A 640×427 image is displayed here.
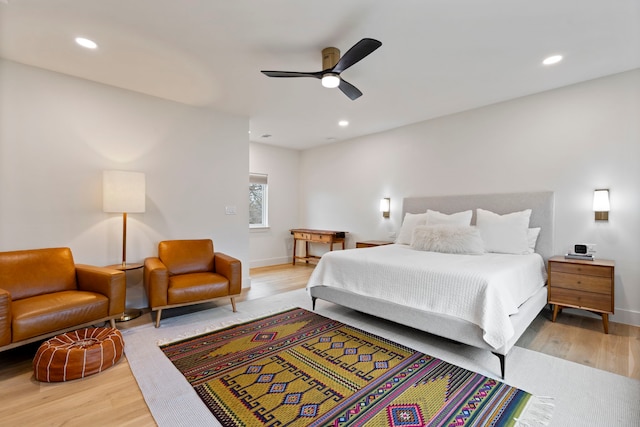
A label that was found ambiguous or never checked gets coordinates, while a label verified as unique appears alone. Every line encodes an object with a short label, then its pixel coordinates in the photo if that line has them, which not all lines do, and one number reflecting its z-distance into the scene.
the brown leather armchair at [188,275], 3.04
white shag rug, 1.75
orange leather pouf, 2.05
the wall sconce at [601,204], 3.15
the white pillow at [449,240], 3.40
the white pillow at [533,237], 3.60
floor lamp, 3.19
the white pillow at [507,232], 3.49
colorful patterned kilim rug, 1.74
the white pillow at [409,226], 4.43
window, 6.35
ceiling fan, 2.27
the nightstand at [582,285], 2.85
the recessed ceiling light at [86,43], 2.54
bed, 2.22
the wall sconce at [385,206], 5.26
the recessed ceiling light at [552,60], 2.84
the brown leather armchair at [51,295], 2.18
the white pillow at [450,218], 4.02
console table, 5.84
